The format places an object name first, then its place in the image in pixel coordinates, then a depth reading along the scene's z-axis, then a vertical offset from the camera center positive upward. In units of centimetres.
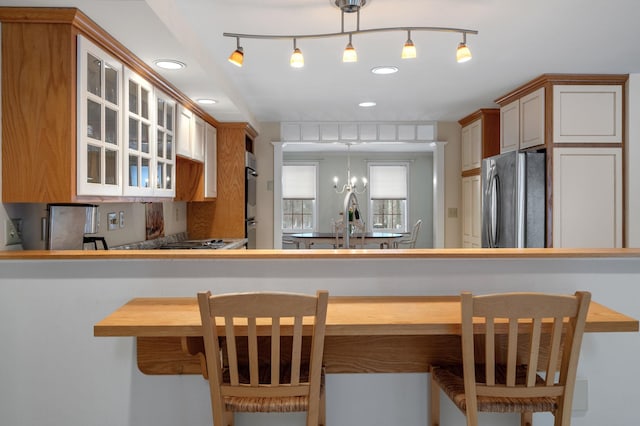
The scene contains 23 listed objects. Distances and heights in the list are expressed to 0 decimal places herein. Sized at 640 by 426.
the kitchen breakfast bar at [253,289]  212 -54
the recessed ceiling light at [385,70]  354 +109
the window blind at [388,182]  973 +66
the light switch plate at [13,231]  219 -9
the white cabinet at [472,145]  526 +81
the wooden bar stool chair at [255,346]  152 -44
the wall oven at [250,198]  523 +18
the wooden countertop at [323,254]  214 -18
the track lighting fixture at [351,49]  222 +78
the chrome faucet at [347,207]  475 +7
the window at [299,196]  973 +37
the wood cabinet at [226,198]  520 +17
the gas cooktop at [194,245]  420 -29
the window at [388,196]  973 +38
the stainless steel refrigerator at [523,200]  377 +12
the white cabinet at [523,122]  389 +82
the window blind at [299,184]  973 +61
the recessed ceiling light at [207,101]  398 +95
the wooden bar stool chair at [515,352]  155 -46
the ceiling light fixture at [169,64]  284 +91
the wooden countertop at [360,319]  167 -39
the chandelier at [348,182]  953 +65
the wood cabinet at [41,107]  210 +47
